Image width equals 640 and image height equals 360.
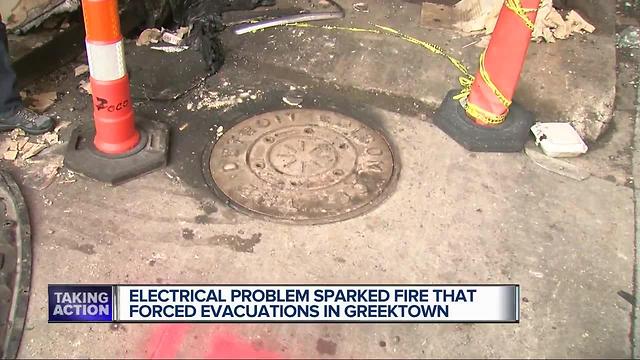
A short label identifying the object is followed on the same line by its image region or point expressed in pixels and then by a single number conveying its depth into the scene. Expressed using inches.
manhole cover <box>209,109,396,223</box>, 113.7
